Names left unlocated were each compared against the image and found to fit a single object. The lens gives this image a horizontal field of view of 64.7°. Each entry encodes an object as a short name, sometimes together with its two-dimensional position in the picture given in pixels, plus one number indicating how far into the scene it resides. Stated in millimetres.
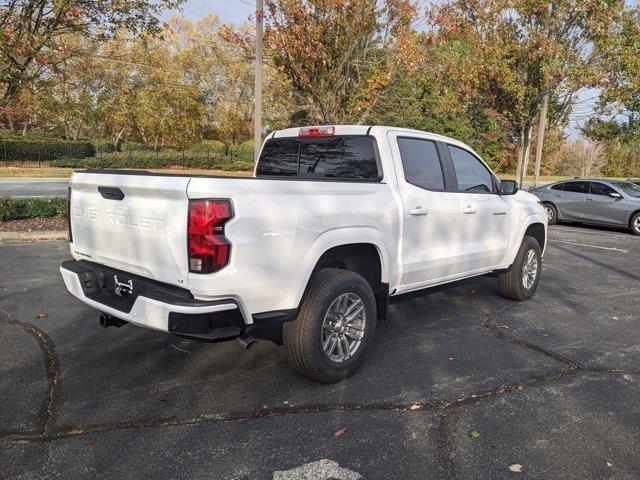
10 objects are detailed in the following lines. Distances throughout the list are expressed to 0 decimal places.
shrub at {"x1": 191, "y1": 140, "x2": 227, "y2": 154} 37938
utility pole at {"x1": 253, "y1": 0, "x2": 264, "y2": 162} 11398
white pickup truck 2863
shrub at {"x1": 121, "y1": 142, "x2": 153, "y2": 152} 35406
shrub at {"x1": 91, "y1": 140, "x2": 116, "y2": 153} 34938
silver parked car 13266
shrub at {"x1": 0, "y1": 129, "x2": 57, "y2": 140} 34016
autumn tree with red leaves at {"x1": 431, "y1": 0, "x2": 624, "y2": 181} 16656
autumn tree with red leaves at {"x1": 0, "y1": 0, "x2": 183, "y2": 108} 8570
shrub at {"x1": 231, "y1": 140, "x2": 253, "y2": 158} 38344
